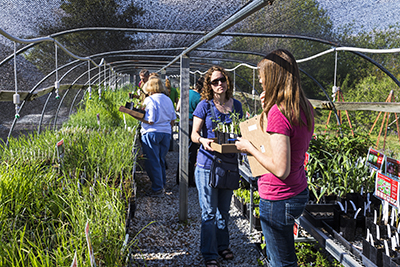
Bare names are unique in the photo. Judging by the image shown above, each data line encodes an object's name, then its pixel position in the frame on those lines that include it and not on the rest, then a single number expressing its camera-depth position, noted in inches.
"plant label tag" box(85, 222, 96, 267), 47.7
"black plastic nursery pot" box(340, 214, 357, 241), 78.1
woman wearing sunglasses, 98.3
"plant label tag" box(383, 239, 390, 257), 64.9
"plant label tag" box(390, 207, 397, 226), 77.3
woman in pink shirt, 58.3
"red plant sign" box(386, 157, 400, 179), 81.6
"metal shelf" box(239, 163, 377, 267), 66.5
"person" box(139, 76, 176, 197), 164.2
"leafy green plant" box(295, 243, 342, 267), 94.3
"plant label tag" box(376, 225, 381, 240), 73.6
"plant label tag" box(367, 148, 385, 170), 87.0
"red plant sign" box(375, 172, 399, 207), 75.2
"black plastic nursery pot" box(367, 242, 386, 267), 64.3
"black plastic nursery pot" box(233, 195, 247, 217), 145.7
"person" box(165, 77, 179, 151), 242.4
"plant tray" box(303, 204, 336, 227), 86.0
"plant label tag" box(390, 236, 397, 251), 67.5
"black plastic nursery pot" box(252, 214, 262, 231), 124.9
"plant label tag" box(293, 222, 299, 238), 95.9
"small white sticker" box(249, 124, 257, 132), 68.7
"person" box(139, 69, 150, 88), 234.5
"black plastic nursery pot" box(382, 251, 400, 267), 60.9
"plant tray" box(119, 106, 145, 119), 157.6
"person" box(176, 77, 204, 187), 181.9
